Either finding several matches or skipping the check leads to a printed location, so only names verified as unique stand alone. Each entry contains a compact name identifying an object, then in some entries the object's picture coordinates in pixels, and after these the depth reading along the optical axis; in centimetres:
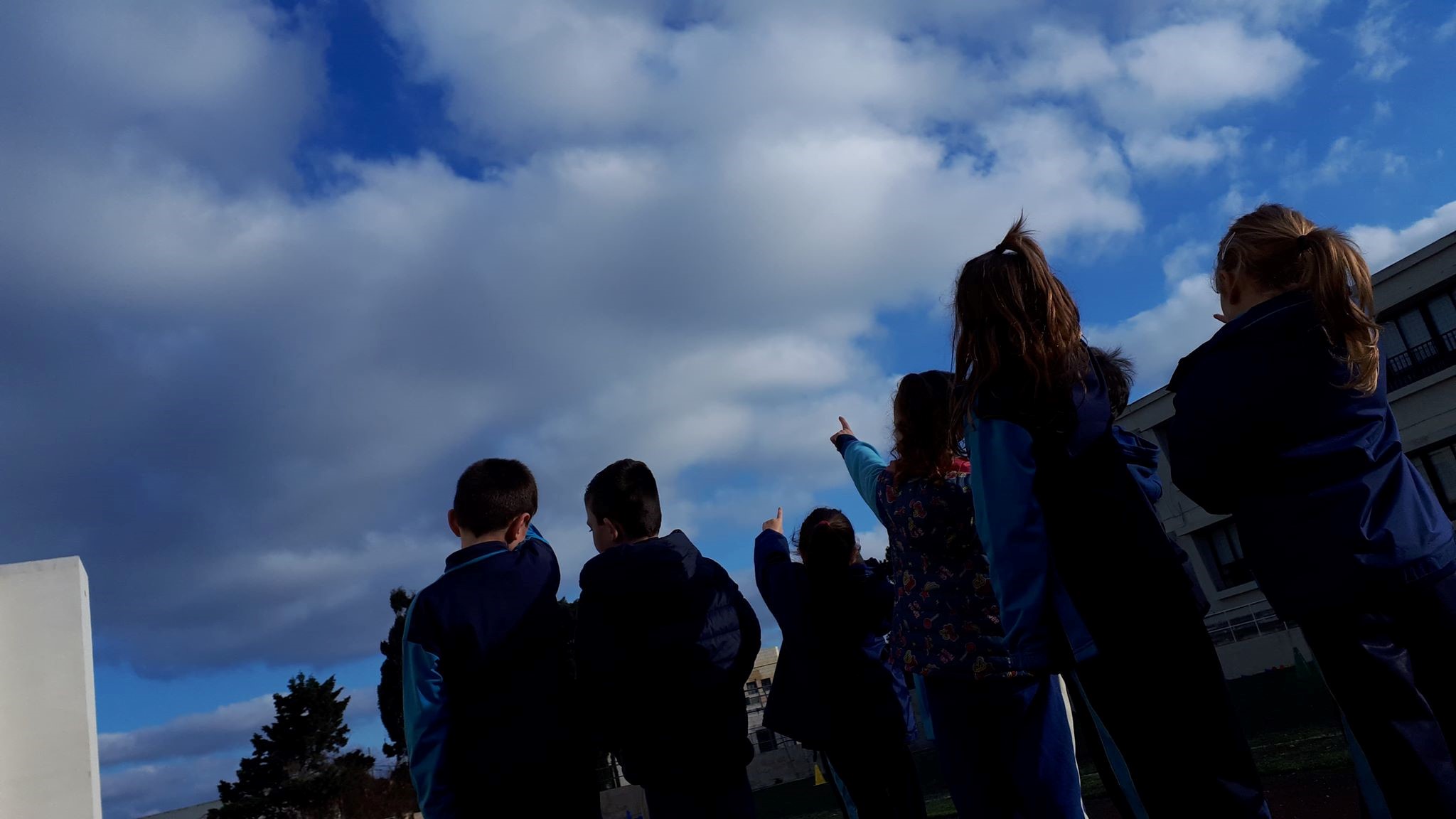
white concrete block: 713
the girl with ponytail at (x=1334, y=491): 225
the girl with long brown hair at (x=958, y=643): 295
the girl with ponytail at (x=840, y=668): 430
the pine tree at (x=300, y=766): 4112
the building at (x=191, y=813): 5956
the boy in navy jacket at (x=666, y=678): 360
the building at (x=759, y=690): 3925
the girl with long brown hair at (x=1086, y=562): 220
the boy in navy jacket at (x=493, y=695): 328
